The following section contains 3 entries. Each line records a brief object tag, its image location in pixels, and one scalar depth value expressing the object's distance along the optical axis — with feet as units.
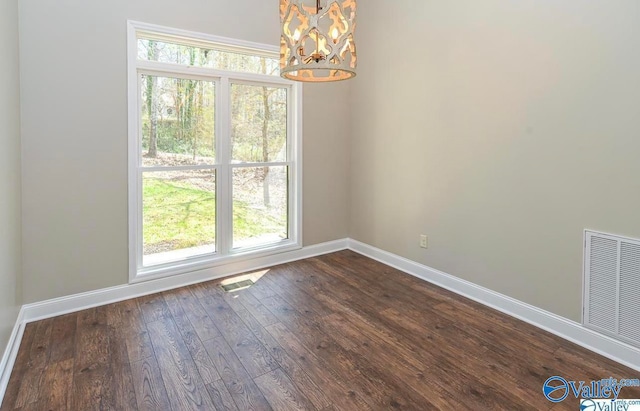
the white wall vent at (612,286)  7.25
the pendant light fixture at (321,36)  6.08
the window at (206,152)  10.41
